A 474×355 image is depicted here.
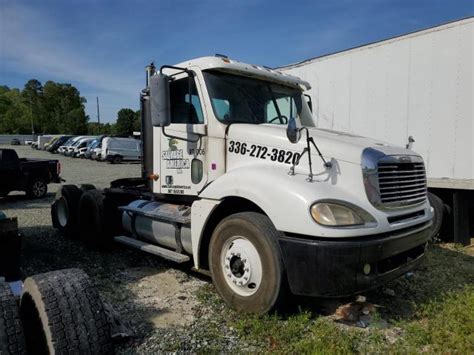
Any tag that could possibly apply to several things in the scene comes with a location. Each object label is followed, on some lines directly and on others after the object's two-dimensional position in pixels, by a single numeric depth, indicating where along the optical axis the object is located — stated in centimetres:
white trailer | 634
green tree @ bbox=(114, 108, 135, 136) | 7400
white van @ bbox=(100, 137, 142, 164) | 2931
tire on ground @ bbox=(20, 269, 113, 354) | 266
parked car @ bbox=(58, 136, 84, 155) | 3826
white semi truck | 335
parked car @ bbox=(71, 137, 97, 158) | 3493
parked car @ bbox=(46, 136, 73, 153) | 4316
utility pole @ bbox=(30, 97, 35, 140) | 9174
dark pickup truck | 1164
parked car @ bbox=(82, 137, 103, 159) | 3219
